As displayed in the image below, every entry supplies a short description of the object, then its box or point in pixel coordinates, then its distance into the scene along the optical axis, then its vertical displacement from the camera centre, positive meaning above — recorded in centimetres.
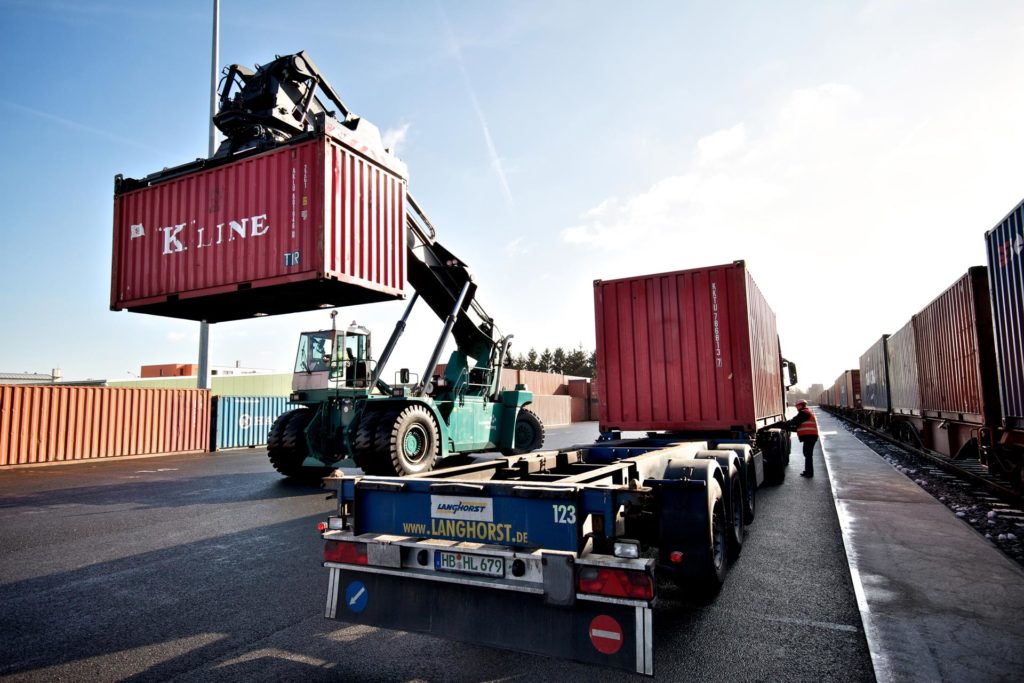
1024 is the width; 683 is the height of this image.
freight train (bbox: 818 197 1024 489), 772 +37
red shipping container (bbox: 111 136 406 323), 840 +264
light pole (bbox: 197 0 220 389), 2105 +1016
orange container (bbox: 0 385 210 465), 1576 -64
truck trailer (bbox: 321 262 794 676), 278 -91
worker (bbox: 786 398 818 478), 1066 -81
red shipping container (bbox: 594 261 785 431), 809 +60
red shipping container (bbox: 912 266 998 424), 946 +65
